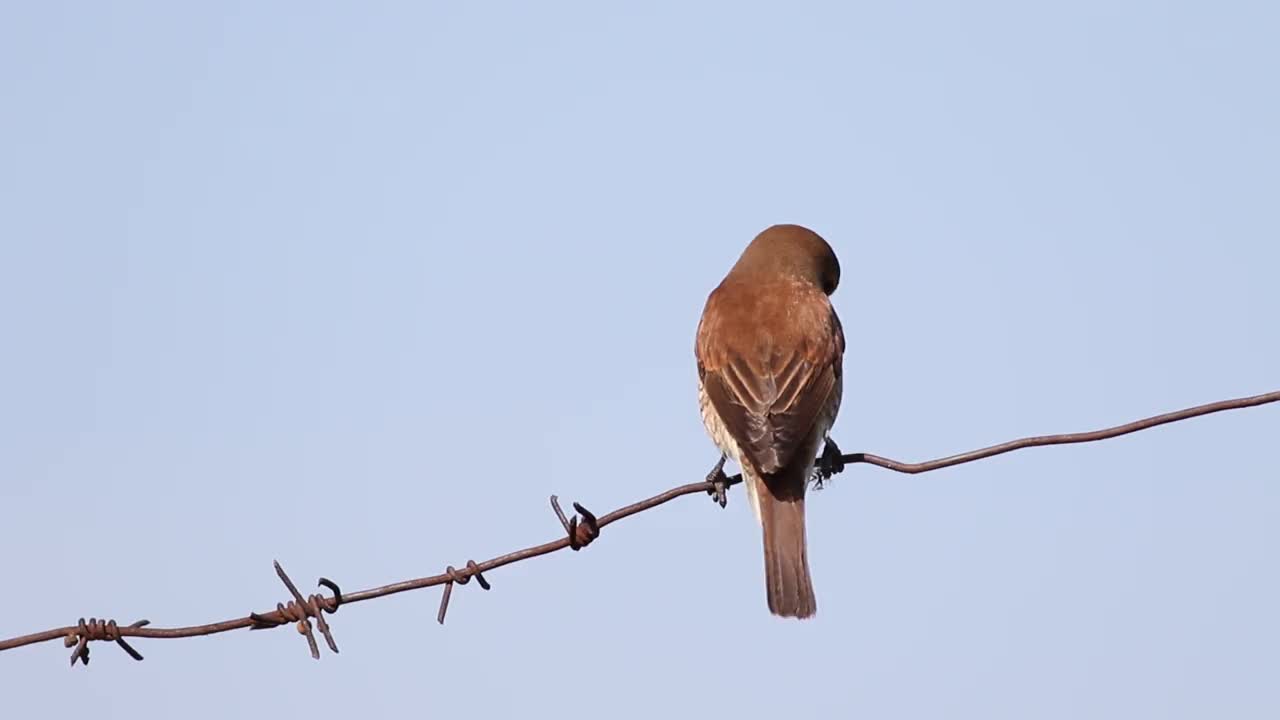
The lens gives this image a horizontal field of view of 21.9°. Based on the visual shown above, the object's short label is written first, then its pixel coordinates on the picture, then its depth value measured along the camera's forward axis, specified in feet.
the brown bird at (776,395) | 41.09
